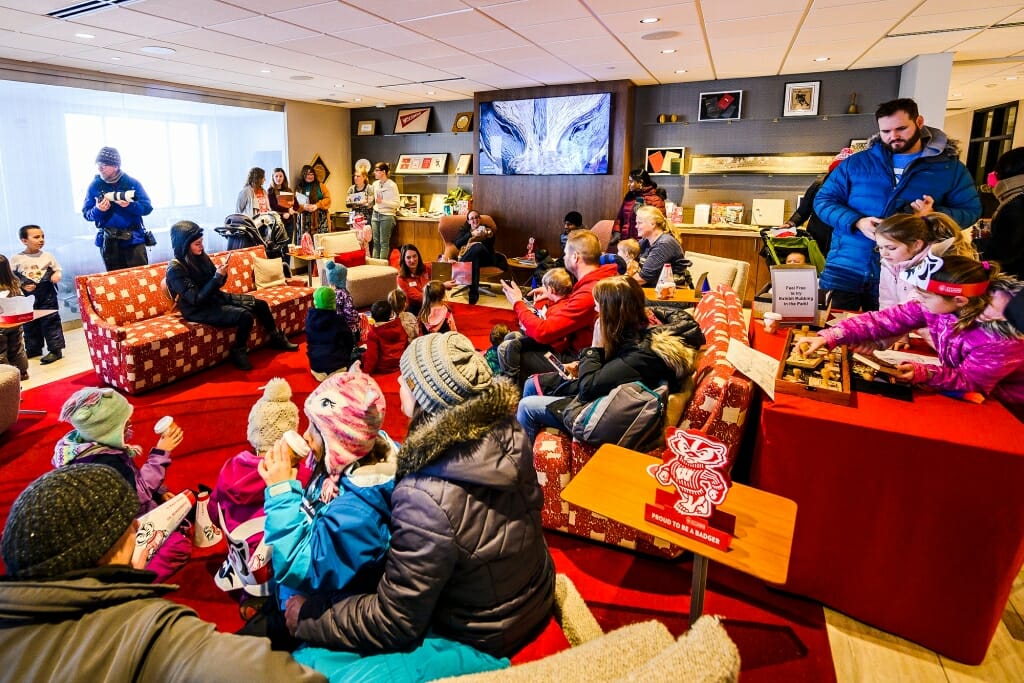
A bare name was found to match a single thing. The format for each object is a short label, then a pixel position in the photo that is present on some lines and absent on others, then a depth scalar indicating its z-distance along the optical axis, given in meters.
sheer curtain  5.83
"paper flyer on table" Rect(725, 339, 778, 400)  1.87
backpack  2.14
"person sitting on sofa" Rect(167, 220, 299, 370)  4.45
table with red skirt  1.72
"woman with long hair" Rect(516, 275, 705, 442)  2.34
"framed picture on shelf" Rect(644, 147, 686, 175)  7.52
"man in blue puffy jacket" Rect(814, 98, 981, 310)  2.67
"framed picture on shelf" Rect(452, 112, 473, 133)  9.05
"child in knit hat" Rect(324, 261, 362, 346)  4.56
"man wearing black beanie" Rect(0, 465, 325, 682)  0.86
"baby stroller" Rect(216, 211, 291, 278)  6.97
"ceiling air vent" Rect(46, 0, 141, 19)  3.85
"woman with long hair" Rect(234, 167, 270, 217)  7.45
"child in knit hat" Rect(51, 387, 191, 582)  2.17
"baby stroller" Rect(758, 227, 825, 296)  4.15
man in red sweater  3.21
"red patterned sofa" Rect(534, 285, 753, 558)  2.16
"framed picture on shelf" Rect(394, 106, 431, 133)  9.57
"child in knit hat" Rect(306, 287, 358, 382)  4.13
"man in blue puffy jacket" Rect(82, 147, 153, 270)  5.48
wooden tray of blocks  1.98
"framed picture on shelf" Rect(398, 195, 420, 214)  9.73
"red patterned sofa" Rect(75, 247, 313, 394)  4.08
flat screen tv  7.58
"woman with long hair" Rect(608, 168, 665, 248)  6.12
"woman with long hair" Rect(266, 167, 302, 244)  7.90
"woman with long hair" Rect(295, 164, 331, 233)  9.02
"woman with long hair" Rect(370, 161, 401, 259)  8.79
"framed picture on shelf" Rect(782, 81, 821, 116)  6.71
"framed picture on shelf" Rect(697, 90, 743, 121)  7.11
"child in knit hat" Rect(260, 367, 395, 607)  1.30
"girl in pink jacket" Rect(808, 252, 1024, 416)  1.84
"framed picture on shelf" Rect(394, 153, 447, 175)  9.52
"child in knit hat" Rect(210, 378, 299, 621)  1.76
